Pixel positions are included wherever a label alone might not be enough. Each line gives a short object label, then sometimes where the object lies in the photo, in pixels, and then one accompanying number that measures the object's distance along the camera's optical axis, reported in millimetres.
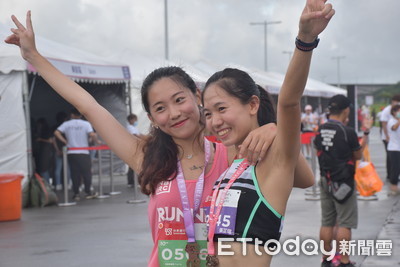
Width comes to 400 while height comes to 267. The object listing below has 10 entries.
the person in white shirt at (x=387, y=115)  13977
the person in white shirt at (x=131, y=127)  16244
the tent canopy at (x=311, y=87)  29227
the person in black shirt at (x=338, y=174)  7059
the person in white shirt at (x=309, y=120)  28203
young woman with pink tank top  2945
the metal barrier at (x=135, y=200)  13462
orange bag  9984
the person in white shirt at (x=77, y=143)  13992
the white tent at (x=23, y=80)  13156
